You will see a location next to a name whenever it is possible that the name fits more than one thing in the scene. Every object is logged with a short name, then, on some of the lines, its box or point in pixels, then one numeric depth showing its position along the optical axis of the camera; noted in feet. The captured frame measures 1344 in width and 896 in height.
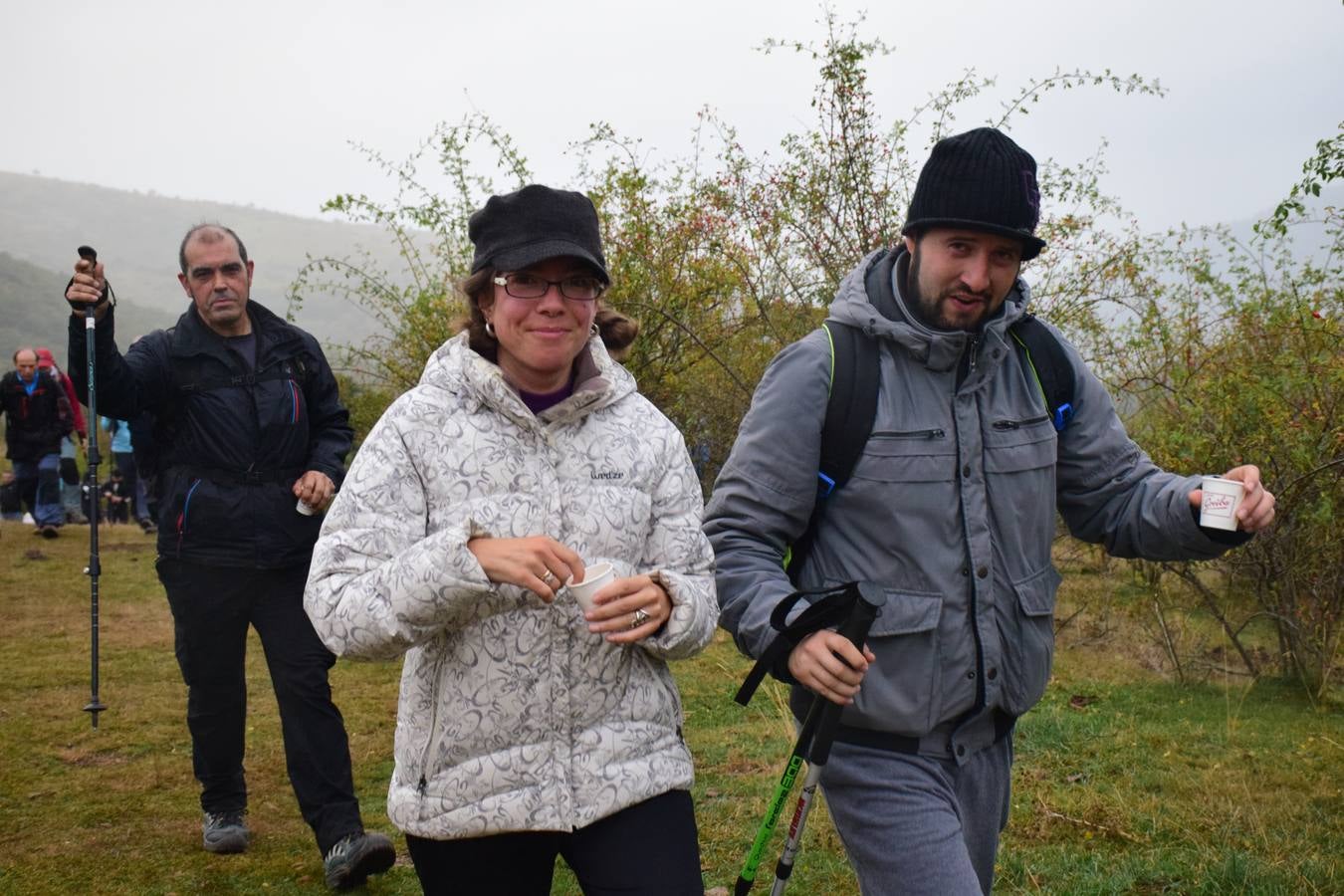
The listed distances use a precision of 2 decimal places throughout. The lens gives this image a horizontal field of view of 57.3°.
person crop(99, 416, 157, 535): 49.44
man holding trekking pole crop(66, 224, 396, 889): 16.02
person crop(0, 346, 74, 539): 46.91
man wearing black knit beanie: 8.98
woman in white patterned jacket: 8.33
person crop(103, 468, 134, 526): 59.72
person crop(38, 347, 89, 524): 48.47
